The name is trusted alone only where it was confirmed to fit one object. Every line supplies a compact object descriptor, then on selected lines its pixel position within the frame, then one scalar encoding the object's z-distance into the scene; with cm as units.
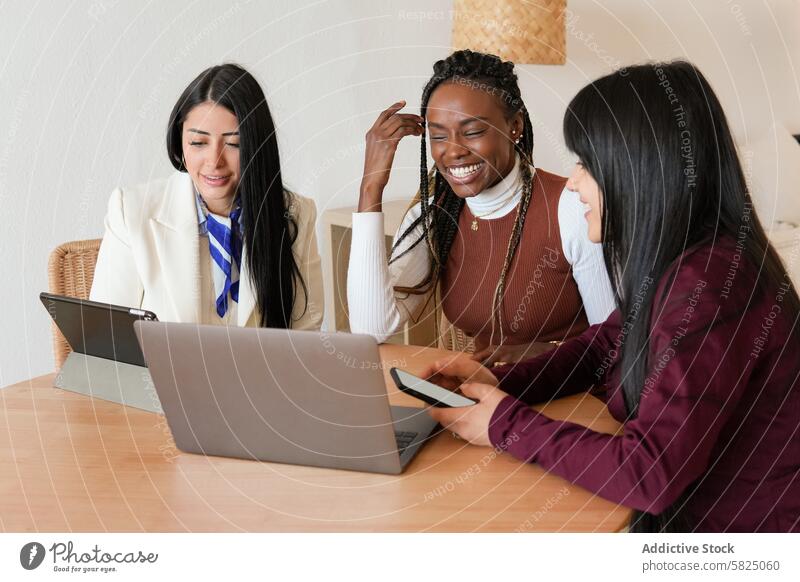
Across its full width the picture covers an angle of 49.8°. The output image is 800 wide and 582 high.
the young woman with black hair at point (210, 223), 168
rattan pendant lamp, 255
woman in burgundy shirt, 97
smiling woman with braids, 167
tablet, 123
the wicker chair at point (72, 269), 176
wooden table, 95
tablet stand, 130
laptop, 98
